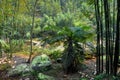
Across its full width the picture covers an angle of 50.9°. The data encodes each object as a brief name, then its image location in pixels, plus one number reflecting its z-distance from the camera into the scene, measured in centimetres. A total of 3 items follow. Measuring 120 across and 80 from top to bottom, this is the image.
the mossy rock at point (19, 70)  348
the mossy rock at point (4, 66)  404
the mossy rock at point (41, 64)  363
